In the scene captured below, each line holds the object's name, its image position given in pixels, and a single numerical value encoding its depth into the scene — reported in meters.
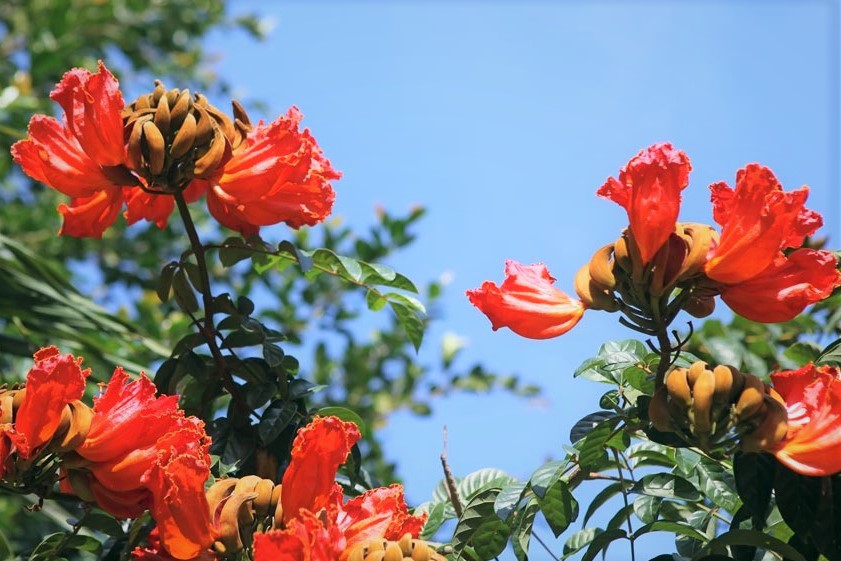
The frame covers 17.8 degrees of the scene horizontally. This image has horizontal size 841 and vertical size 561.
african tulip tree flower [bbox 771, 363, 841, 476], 1.94
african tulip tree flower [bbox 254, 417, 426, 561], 1.99
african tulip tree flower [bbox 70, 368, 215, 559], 2.04
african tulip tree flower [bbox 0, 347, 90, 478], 2.04
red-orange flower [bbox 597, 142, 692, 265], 1.99
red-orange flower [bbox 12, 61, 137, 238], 2.18
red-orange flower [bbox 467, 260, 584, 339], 2.06
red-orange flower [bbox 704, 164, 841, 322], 2.00
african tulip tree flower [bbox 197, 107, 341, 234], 2.22
